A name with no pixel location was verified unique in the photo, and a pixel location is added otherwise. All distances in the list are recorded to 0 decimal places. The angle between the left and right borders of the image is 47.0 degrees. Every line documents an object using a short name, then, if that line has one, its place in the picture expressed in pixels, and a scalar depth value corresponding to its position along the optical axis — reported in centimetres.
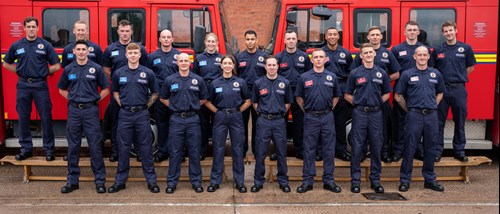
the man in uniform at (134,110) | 682
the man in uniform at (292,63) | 746
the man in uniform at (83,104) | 686
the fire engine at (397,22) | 802
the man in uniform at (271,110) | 687
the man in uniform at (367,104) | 690
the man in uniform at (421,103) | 692
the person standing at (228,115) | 689
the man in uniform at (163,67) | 749
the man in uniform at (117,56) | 743
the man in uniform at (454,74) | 757
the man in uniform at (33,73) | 739
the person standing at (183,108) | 682
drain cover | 677
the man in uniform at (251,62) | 743
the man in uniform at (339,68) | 756
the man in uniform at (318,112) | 688
